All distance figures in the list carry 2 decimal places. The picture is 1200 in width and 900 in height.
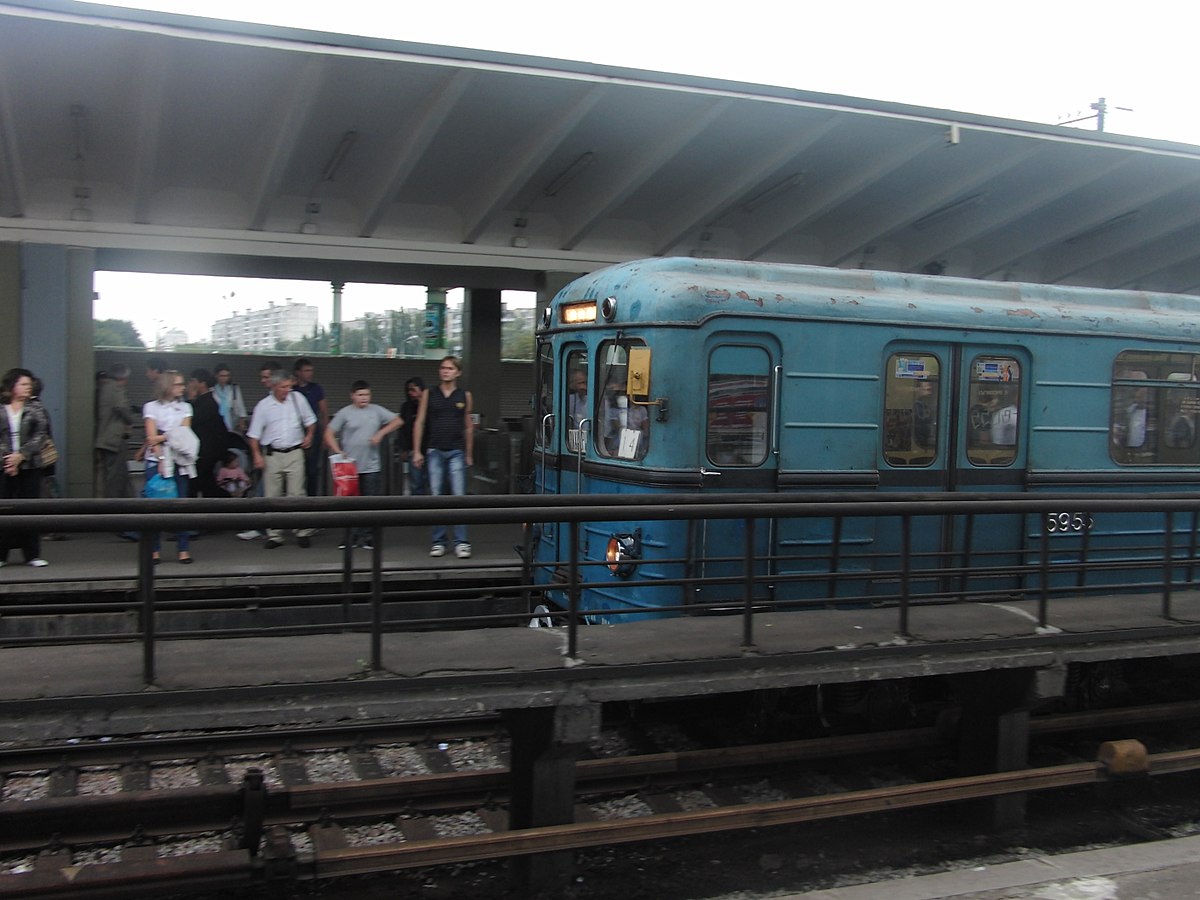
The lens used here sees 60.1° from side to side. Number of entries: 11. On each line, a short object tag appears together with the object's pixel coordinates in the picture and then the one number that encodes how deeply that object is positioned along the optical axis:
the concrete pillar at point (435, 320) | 14.90
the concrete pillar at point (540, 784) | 4.85
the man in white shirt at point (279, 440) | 10.33
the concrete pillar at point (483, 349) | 15.12
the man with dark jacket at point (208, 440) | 10.72
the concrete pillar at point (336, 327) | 14.29
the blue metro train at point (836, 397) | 6.98
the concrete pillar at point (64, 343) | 11.38
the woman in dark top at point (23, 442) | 9.01
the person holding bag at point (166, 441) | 9.52
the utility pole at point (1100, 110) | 33.81
